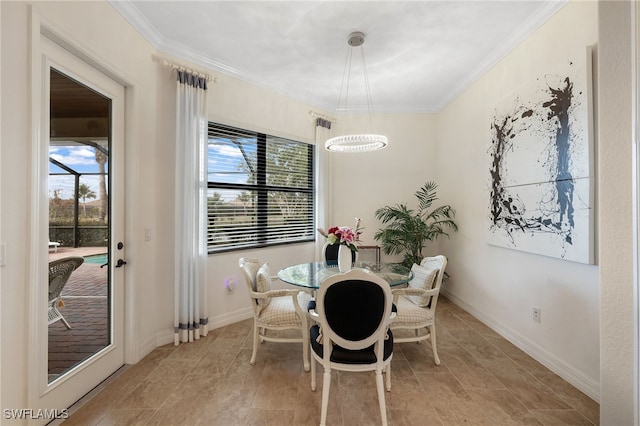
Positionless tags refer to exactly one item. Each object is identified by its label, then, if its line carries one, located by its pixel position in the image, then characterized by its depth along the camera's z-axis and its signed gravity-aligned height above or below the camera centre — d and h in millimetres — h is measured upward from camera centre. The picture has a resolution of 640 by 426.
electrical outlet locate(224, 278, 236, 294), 3344 -880
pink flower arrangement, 2521 -212
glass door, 1804 -116
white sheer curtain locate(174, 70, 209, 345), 2848 -6
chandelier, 2760 +814
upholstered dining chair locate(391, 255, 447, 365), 2361 -824
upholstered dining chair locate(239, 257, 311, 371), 2352 -859
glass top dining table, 2343 -569
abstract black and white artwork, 2039 +424
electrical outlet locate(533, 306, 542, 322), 2502 -909
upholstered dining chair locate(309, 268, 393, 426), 1643 -669
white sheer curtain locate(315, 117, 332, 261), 4297 +553
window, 3344 +326
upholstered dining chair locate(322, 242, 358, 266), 3428 -479
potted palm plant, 4039 -168
